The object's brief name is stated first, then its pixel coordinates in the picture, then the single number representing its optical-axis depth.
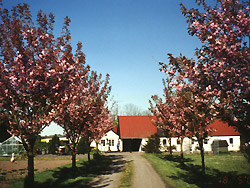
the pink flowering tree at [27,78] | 11.05
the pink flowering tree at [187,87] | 8.95
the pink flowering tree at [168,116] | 23.28
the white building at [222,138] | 41.66
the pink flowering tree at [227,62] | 8.08
